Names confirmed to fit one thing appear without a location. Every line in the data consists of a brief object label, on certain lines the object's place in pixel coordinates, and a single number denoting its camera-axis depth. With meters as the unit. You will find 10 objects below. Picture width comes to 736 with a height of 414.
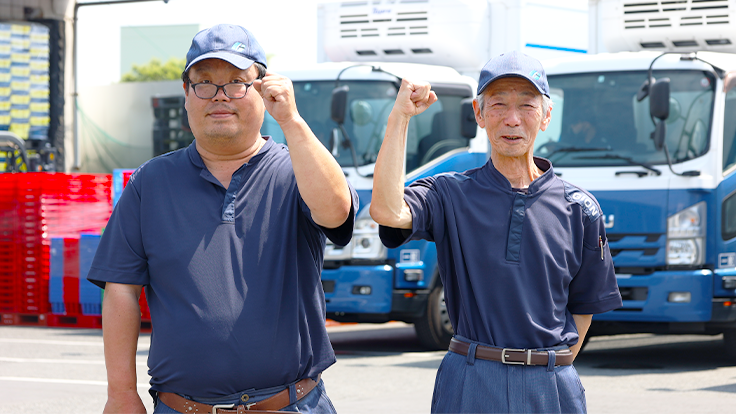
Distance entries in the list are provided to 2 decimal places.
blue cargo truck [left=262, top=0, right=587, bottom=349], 10.27
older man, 3.08
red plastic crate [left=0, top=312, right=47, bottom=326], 14.42
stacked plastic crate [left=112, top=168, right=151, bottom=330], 13.23
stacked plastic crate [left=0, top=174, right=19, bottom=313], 14.49
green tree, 70.88
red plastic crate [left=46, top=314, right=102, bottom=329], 14.13
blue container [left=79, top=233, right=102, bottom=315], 13.63
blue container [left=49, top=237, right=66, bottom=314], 13.97
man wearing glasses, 2.88
